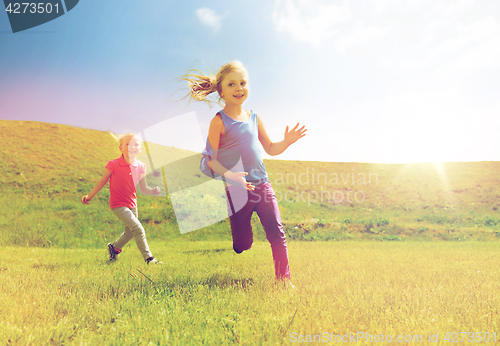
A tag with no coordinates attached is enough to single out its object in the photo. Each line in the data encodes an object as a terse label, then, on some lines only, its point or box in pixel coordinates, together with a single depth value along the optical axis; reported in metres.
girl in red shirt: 5.44
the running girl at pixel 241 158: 3.85
